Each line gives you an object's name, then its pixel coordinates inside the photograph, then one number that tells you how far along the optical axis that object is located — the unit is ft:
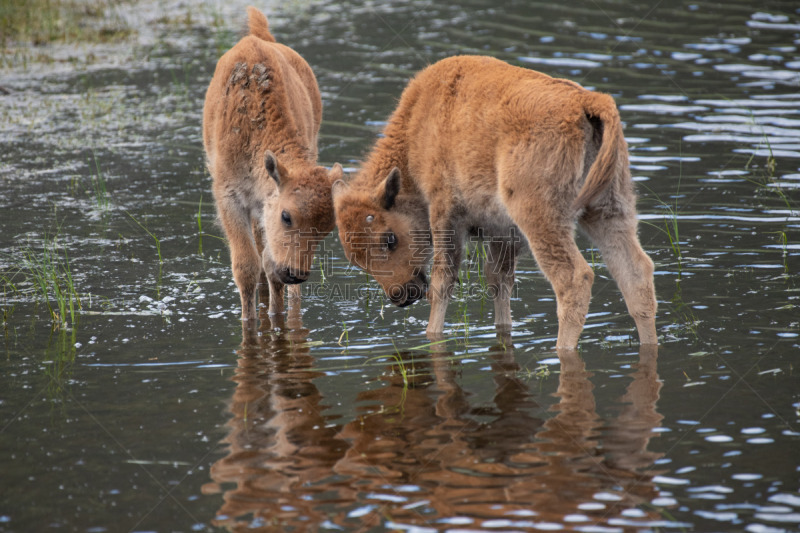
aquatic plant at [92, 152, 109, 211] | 73.67
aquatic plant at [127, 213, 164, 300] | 57.82
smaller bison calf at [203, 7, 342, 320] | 49.57
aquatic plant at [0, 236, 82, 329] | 52.80
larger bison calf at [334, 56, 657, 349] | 41.88
